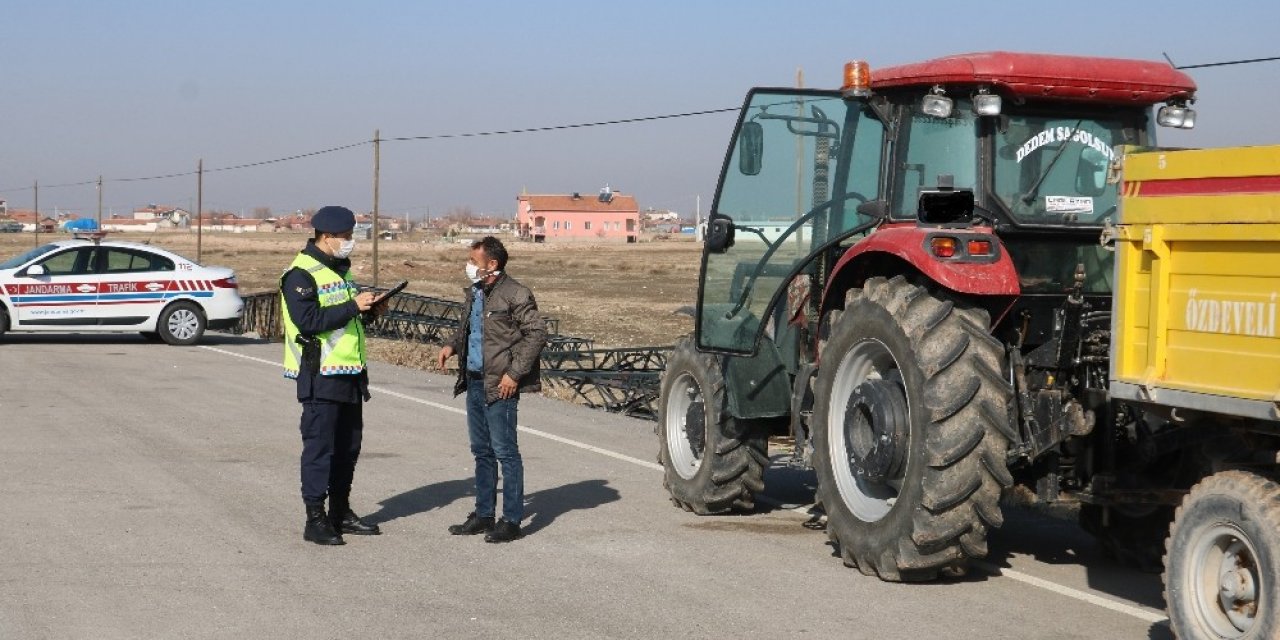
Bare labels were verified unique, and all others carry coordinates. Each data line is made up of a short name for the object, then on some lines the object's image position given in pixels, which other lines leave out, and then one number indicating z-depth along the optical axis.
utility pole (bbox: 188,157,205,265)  54.49
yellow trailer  5.69
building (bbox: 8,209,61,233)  147.86
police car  24.20
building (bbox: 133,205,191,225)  129.44
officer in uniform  8.97
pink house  156.12
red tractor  7.41
